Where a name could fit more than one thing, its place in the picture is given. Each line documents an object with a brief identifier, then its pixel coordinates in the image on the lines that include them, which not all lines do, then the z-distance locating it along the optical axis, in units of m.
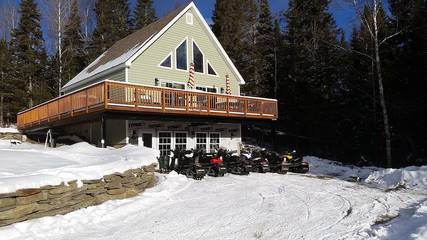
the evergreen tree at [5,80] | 29.73
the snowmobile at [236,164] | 15.80
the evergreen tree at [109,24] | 35.31
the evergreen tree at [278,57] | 31.41
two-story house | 15.95
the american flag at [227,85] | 23.12
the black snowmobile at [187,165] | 14.02
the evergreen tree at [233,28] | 33.88
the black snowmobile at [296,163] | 17.31
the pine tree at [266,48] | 32.53
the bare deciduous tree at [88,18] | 38.31
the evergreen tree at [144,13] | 39.66
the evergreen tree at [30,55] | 30.86
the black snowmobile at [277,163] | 16.83
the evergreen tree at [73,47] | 33.31
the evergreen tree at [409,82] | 22.23
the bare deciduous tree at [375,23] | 19.71
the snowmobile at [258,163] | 16.60
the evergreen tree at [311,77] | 28.05
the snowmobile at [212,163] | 14.74
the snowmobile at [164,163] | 15.41
